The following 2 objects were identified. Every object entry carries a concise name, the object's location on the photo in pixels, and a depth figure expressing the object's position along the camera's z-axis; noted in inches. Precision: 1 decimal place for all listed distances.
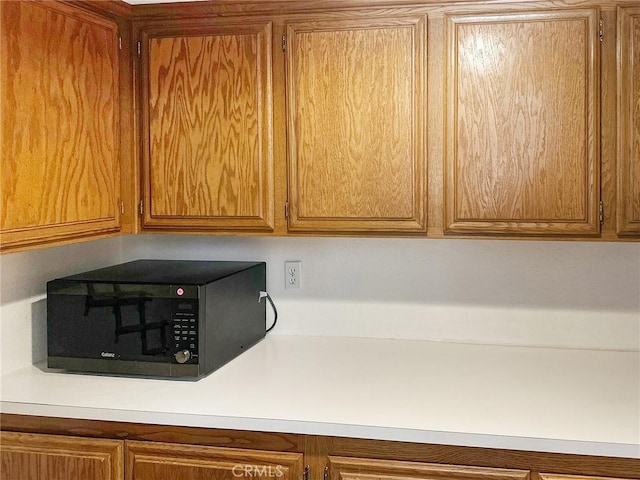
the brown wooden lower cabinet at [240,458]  69.1
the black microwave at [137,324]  85.4
